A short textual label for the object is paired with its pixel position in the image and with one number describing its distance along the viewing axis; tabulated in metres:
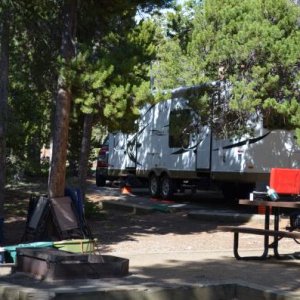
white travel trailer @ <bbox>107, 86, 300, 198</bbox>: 16.30
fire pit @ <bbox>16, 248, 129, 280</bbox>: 7.07
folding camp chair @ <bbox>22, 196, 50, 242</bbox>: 10.94
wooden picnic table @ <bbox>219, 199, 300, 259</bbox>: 8.60
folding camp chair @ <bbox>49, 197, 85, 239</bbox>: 10.80
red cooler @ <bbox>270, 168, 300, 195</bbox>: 9.72
